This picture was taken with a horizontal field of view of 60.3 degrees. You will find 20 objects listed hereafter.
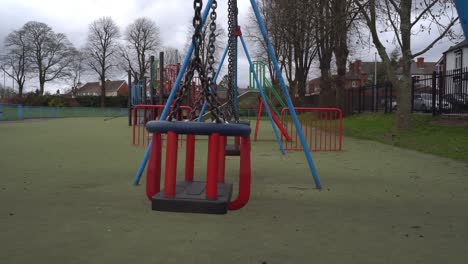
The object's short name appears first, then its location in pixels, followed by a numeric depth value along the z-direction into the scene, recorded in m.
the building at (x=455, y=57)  39.38
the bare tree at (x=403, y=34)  12.99
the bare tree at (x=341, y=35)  14.84
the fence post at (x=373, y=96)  22.17
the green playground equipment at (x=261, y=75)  12.90
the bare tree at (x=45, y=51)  47.06
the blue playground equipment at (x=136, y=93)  21.33
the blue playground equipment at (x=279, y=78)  4.52
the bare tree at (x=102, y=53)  51.47
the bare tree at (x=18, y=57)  46.25
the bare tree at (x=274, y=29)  24.09
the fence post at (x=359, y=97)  24.61
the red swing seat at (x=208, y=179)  3.04
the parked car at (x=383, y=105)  22.31
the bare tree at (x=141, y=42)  52.47
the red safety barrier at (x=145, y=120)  11.20
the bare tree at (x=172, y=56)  52.87
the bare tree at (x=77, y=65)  51.09
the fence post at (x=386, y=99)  20.20
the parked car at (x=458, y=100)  14.42
